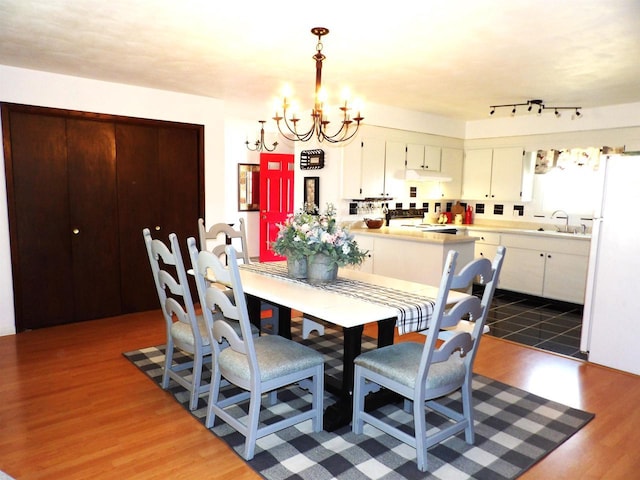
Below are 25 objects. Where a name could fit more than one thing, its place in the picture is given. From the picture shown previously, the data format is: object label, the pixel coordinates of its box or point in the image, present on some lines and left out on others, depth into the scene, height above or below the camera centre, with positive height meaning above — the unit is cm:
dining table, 227 -60
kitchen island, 471 -68
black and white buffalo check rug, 220 -134
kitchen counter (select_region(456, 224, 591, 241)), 540 -51
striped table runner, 229 -60
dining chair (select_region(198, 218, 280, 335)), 365 -49
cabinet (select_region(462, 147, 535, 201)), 621 +21
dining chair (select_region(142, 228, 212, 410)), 269 -89
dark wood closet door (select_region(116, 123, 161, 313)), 464 -24
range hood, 575 +16
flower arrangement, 277 -32
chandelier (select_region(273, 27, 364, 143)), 283 +55
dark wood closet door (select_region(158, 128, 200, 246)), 491 +4
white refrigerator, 339 -58
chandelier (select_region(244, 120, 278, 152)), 792 +68
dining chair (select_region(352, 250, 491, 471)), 209 -90
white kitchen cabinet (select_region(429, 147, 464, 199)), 650 +23
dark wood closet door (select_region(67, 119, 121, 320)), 437 -34
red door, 779 -14
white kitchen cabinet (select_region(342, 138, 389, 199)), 540 +22
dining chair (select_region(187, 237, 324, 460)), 223 -91
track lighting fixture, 508 +98
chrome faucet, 594 -33
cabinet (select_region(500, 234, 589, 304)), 531 -91
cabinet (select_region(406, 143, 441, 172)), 598 +42
